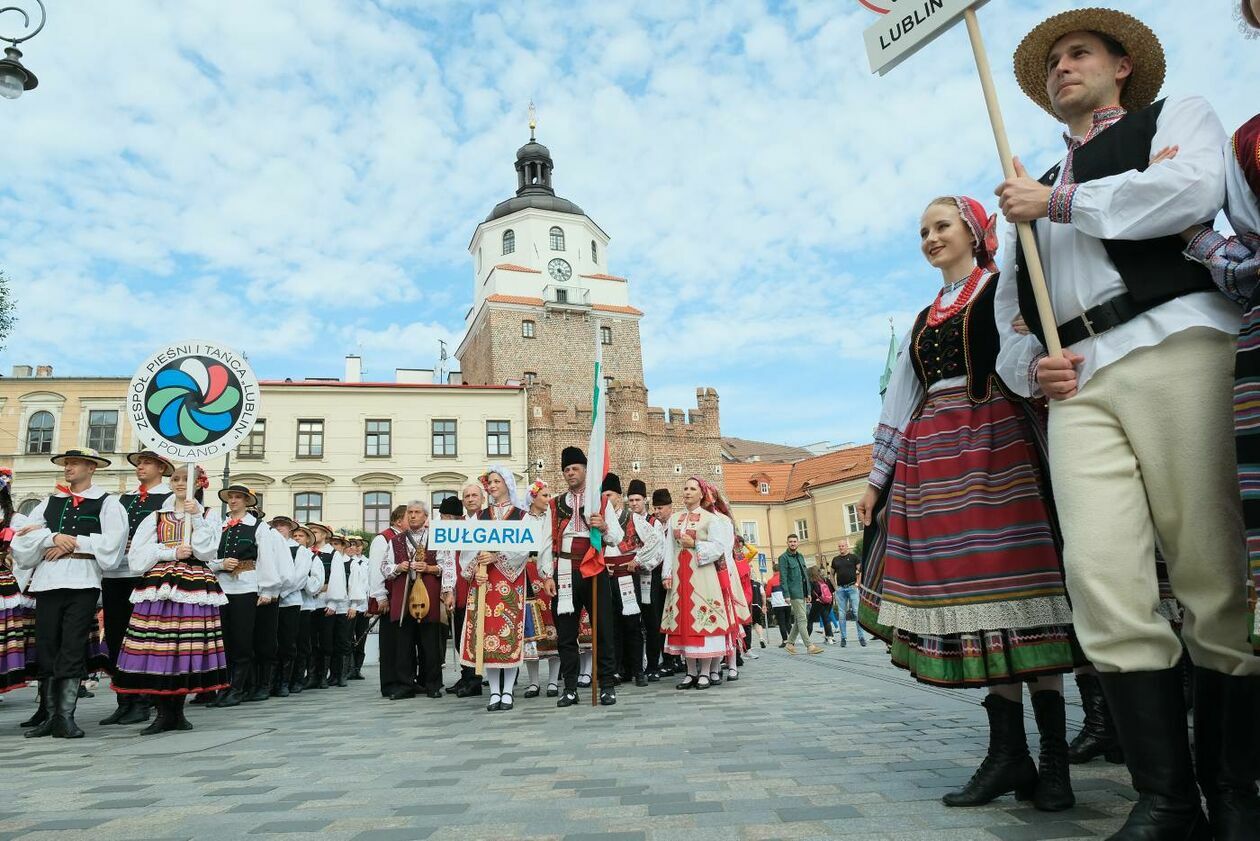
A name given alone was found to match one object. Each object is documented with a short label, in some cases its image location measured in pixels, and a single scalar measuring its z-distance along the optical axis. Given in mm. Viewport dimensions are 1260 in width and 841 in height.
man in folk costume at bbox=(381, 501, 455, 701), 9070
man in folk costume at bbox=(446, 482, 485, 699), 8855
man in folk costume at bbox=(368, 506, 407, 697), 9336
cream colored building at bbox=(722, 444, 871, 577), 51750
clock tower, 46594
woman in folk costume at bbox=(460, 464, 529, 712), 7422
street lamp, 8180
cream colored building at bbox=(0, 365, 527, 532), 37031
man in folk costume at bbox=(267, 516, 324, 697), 9777
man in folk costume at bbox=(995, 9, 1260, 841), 2291
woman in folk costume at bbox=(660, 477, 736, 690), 8555
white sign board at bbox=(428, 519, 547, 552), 7172
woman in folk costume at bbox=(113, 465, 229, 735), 6359
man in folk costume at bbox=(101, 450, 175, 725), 7238
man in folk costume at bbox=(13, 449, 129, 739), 6375
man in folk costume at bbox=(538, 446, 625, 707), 7379
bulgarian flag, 7121
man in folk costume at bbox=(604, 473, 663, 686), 8602
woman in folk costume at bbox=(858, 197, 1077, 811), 2930
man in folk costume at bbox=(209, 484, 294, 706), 8383
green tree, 29156
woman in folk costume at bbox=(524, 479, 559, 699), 8633
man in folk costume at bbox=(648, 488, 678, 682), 10477
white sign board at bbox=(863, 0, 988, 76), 2980
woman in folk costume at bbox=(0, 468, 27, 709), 7258
